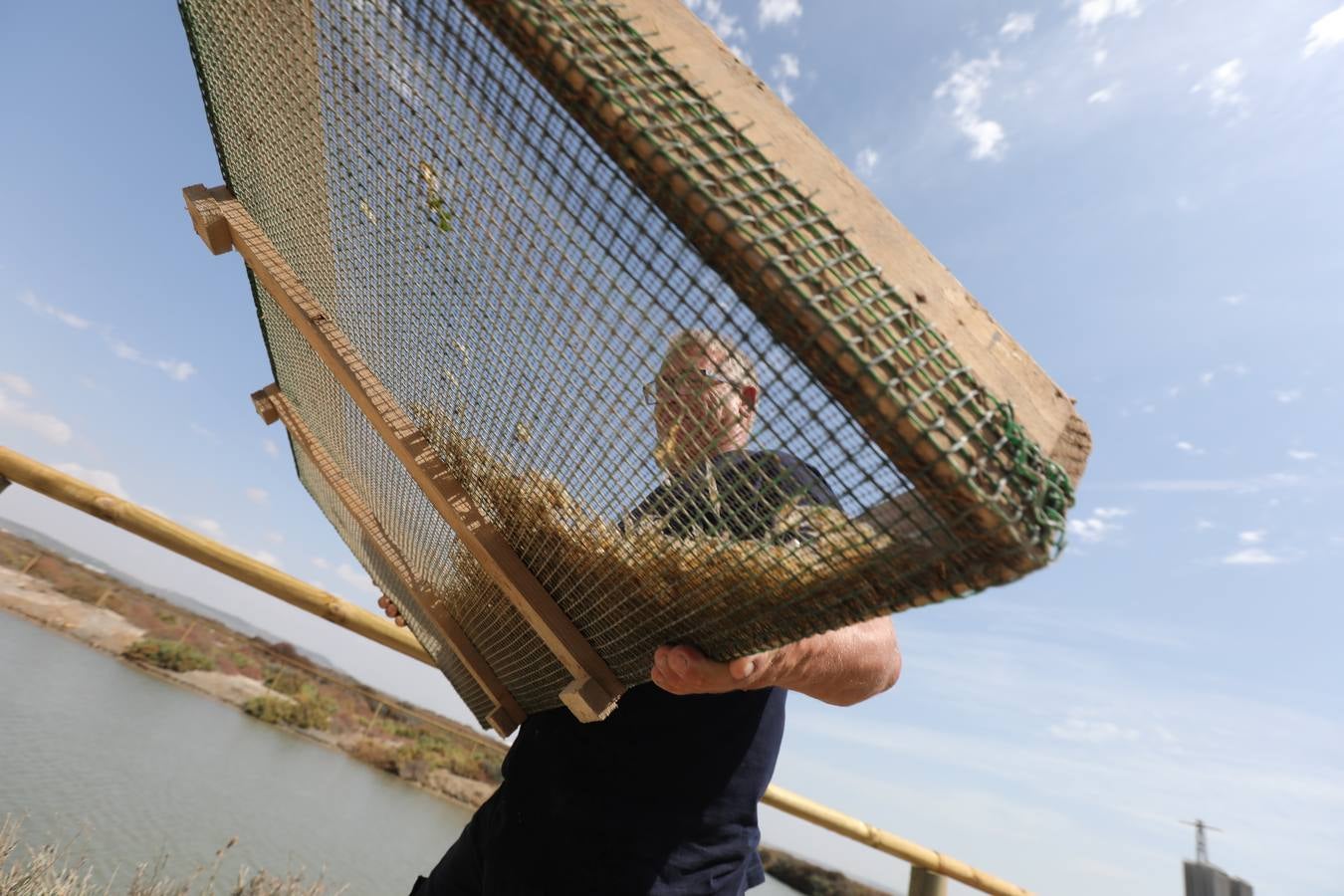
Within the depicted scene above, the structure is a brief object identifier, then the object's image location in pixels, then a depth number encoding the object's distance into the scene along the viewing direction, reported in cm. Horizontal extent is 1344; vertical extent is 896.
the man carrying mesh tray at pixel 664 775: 95
